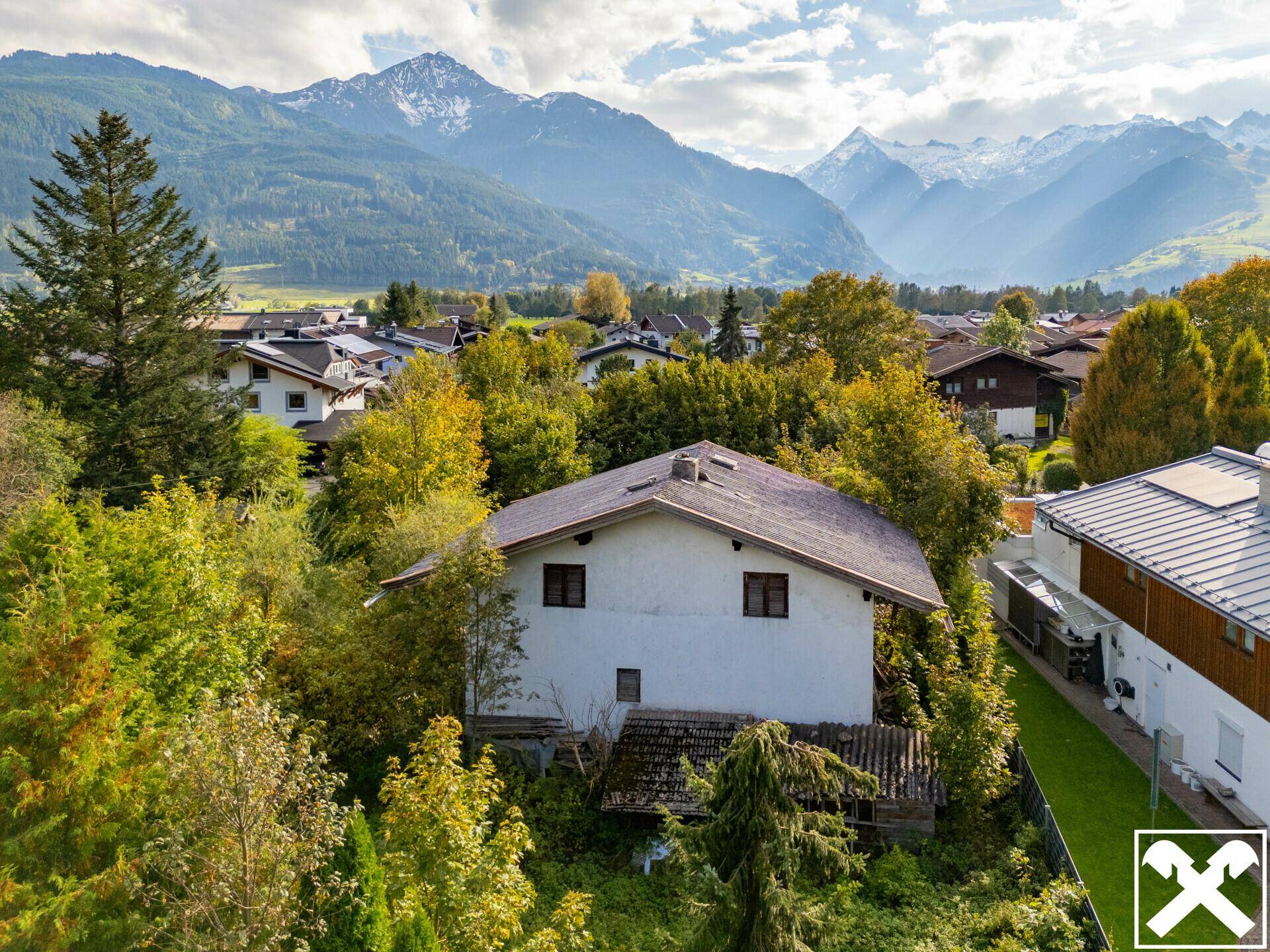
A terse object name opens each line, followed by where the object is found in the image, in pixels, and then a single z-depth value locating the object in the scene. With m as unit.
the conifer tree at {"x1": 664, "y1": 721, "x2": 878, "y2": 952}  8.96
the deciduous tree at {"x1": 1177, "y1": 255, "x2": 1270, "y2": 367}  54.06
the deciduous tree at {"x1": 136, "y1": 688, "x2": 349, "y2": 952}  8.62
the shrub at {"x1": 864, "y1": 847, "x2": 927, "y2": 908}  15.07
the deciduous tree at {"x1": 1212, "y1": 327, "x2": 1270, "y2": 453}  42.09
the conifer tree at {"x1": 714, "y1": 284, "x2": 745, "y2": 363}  77.62
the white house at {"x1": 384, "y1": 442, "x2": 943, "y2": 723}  18.97
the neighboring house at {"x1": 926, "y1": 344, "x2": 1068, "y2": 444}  63.44
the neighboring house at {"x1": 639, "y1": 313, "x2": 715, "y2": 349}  126.44
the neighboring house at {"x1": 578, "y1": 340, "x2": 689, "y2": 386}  84.50
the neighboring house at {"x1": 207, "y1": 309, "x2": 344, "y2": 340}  95.31
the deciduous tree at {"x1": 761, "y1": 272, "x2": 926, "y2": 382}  56.31
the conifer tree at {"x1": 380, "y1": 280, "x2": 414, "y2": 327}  117.62
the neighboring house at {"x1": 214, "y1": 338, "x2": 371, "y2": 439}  58.34
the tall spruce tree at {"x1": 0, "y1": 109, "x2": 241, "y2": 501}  29.89
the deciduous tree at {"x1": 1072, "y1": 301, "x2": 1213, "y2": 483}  40.28
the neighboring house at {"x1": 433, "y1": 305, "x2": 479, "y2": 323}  150.00
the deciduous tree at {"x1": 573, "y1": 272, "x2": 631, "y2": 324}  152.12
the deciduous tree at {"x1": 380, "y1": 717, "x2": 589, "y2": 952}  10.37
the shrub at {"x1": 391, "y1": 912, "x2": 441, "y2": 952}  9.59
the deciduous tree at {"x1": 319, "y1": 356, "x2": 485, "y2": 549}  31.89
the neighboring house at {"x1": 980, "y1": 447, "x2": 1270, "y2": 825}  16.78
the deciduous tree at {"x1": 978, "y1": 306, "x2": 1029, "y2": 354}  88.75
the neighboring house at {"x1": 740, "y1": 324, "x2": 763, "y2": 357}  119.31
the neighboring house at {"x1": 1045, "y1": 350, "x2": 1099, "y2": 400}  69.69
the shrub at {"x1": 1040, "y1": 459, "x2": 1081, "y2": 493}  47.12
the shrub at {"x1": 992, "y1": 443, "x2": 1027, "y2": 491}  40.53
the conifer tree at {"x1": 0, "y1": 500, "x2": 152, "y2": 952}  11.09
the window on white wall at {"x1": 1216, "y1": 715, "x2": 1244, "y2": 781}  17.02
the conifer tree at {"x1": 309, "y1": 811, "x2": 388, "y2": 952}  9.36
